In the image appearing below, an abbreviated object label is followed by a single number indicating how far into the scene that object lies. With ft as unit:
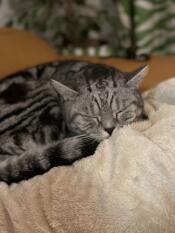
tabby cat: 3.55
